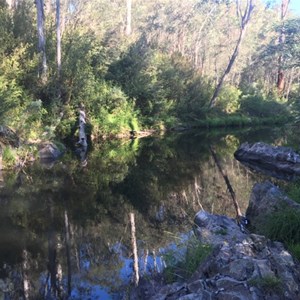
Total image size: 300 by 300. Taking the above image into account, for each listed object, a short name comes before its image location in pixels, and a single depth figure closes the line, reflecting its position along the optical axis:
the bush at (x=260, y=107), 39.58
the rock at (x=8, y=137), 14.76
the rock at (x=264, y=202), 7.46
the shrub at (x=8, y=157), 14.17
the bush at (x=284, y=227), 6.46
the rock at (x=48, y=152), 16.67
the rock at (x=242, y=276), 3.93
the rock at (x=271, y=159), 14.62
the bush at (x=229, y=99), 36.19
